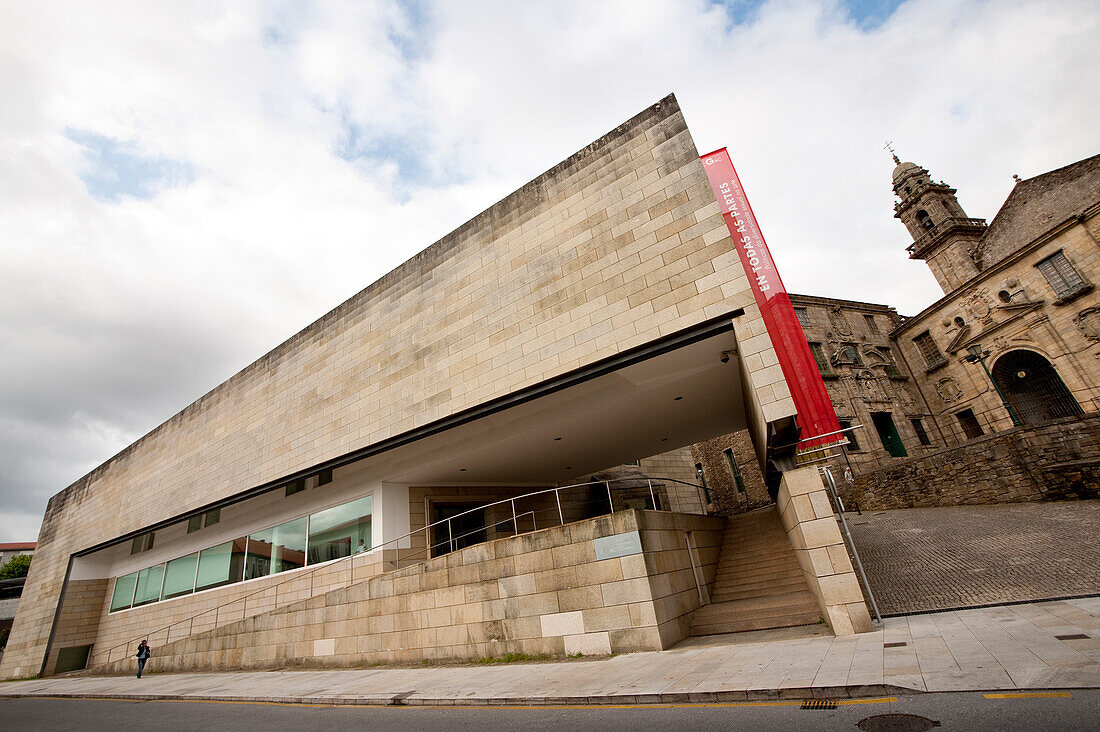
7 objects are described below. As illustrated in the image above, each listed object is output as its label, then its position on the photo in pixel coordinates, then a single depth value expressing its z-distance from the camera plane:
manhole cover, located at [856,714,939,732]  3.62
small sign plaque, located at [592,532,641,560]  8.51
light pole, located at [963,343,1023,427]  23.47
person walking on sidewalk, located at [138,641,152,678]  15.90
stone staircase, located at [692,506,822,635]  8.84
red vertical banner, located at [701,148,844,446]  8.24
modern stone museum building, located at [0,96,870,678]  9.04
